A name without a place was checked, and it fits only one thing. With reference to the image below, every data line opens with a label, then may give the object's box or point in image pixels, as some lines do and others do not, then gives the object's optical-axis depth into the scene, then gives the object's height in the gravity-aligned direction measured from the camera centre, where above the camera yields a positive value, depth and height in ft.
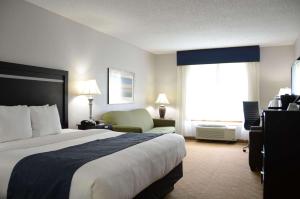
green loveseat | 14.74 -1.52
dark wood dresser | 8.09 -1.77
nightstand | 12.95 -1.41
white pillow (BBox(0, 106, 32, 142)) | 8.41 -0.83
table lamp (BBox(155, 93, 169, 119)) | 22.39 -0.15
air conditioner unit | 20.93 -2.73
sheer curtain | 21.21 +0.76
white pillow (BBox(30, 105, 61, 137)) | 9.77 -0.85
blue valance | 20.59 +3.94
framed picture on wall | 16.88 +1.02
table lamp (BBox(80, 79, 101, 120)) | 13.35 +0.65
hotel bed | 5.43 -1.56
